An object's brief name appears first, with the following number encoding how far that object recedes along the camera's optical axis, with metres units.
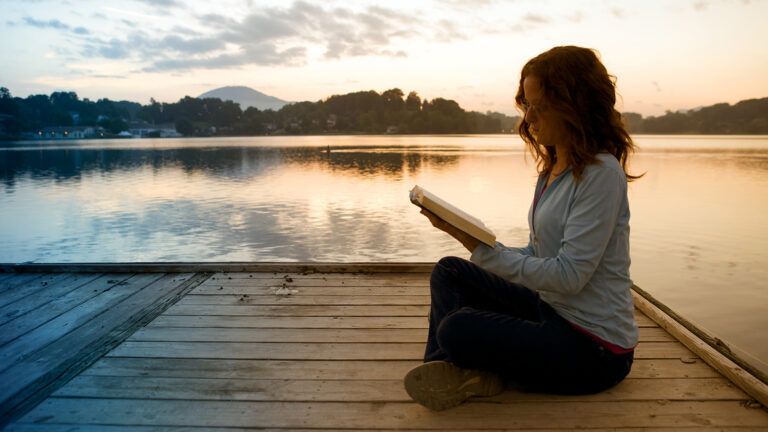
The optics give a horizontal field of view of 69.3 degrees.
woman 2.07
